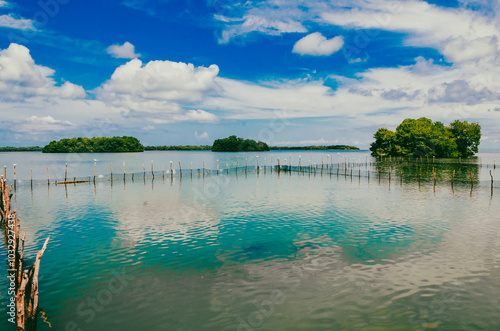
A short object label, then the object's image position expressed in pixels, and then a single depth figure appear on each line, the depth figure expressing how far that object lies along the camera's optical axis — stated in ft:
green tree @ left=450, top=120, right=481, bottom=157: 377.50
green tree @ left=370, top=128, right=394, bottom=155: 380.99
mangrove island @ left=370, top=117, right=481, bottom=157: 341.21
